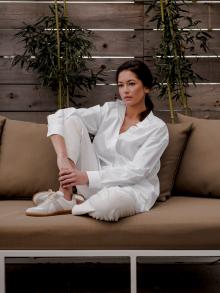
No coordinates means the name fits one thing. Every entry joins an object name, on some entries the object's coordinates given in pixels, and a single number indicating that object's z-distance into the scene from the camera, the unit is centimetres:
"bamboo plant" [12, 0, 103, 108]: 379
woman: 249
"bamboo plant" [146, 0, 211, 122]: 384
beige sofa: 240
